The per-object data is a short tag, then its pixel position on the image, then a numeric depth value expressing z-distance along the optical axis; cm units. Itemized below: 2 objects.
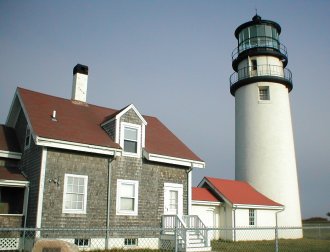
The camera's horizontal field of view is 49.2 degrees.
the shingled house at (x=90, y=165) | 1514
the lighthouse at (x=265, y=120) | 2820
